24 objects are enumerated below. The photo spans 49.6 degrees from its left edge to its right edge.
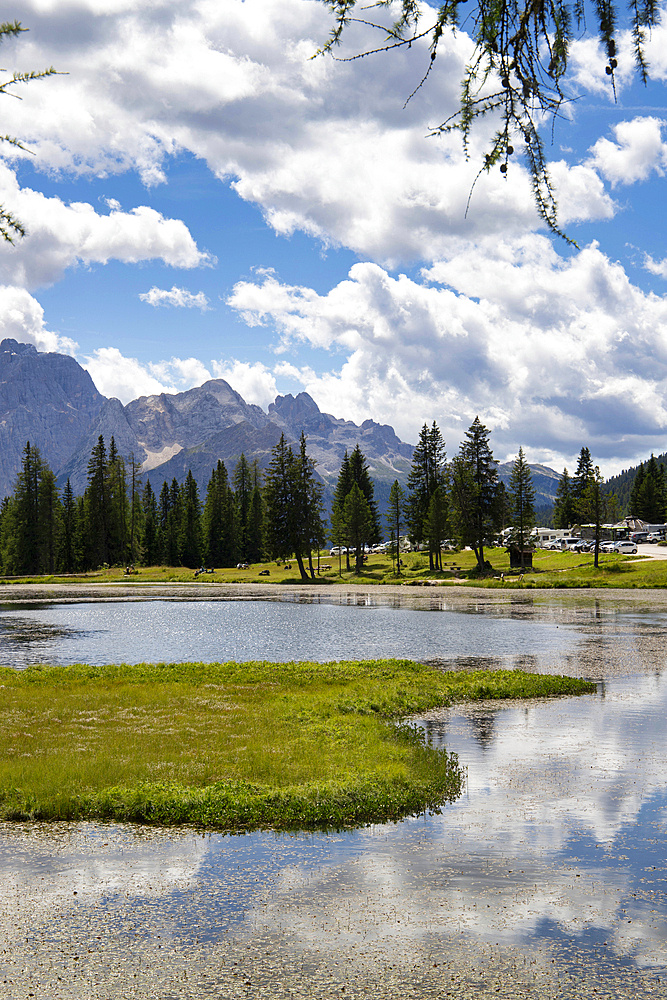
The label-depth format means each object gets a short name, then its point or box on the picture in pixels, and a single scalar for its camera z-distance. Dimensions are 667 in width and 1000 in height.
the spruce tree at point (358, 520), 111.81
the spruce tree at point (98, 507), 131.88
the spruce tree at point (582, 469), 150.25
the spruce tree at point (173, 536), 137.50
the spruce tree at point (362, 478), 127.62
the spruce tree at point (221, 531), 137.75
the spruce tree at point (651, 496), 154.88
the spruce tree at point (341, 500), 115.88
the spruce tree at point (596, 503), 95.31
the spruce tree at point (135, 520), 140.50
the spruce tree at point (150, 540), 145.12
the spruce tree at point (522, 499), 103.81
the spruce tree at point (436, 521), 103.75
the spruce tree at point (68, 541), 130.75
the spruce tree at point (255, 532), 147.38
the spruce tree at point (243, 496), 146.38
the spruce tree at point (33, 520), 125.44
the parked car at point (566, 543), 129.38
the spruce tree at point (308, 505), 110.12
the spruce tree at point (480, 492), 100.38
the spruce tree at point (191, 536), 137.12
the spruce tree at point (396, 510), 113.69
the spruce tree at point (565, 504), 161.75
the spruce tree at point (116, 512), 135.38
